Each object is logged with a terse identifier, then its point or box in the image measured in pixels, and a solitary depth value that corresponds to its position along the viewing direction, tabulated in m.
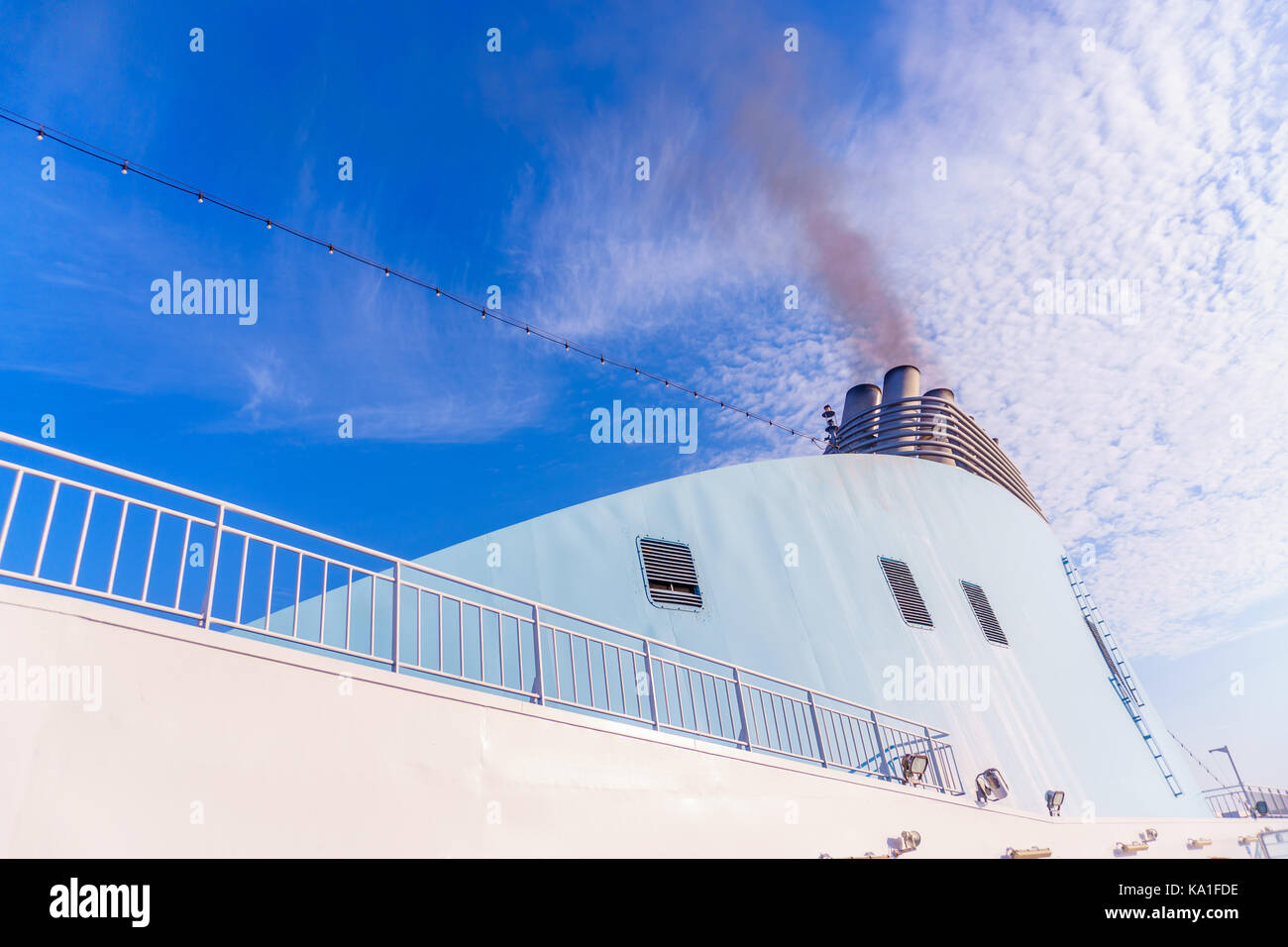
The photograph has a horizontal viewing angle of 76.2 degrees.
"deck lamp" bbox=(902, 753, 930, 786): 9.16
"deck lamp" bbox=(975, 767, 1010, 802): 10.27
